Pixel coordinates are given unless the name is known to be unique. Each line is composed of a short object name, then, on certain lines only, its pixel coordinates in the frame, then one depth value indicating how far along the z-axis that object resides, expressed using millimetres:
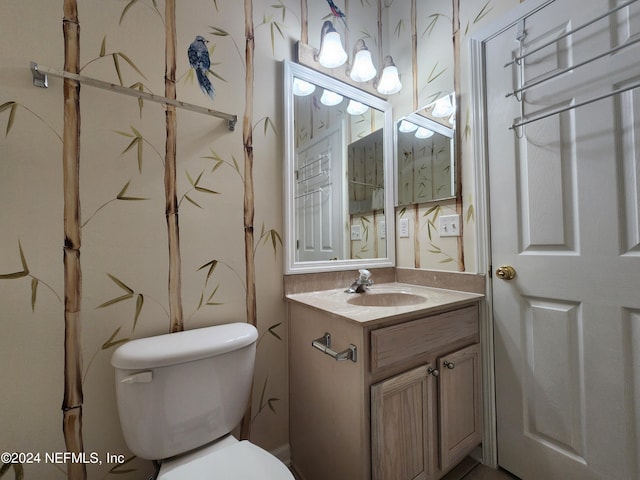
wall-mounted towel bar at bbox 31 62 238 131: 811
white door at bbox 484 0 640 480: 886
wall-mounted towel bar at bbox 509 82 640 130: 840
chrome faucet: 1338
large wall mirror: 1316
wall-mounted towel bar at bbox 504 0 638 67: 837
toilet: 783
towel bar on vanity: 887
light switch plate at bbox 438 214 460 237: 1348
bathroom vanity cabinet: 880
